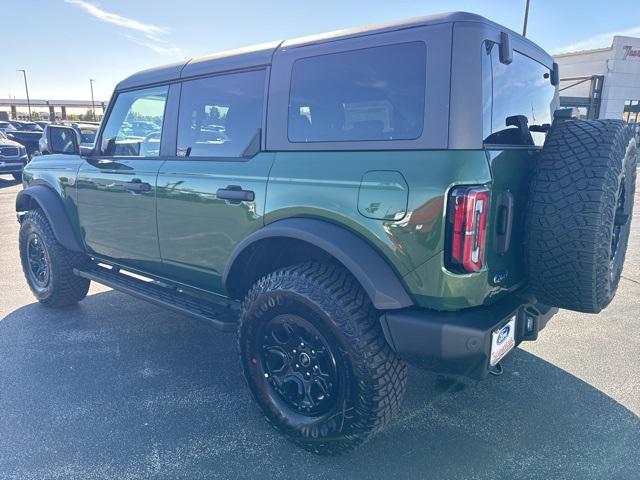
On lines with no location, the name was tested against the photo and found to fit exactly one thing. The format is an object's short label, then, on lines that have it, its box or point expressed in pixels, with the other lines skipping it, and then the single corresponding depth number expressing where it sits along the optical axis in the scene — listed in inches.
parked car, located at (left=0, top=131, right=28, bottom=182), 519.2
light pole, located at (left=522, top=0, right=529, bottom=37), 658.8
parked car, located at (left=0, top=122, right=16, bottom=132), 831.1
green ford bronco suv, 77.0
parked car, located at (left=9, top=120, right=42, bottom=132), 1005.8
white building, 979.9
